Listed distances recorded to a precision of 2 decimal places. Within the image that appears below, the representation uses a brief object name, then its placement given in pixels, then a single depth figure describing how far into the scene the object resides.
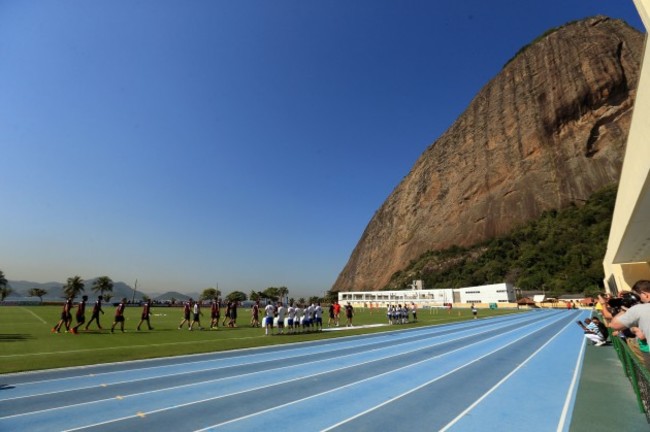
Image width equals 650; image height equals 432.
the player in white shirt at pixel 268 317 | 15.99
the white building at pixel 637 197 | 6.61
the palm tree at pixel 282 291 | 111.85
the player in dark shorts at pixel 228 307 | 19.38
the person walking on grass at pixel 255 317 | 20.21
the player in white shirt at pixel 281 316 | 17.06
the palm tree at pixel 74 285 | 80.44
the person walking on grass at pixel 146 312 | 16.50
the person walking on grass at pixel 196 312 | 17.54
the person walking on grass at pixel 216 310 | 18.12
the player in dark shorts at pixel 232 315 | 19.31
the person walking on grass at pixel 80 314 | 14.21
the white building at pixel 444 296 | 58.69
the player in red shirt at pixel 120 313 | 14.89
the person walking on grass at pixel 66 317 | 13.75
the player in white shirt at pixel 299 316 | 17.76
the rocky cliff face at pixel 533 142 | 76.94
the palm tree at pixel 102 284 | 81.96
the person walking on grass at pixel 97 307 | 15.42
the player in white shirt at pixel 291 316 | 17.14
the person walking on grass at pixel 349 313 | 22.00
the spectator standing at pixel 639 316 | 3.60
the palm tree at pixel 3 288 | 74.69
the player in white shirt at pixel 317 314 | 18.47
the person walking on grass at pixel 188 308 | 17.54
